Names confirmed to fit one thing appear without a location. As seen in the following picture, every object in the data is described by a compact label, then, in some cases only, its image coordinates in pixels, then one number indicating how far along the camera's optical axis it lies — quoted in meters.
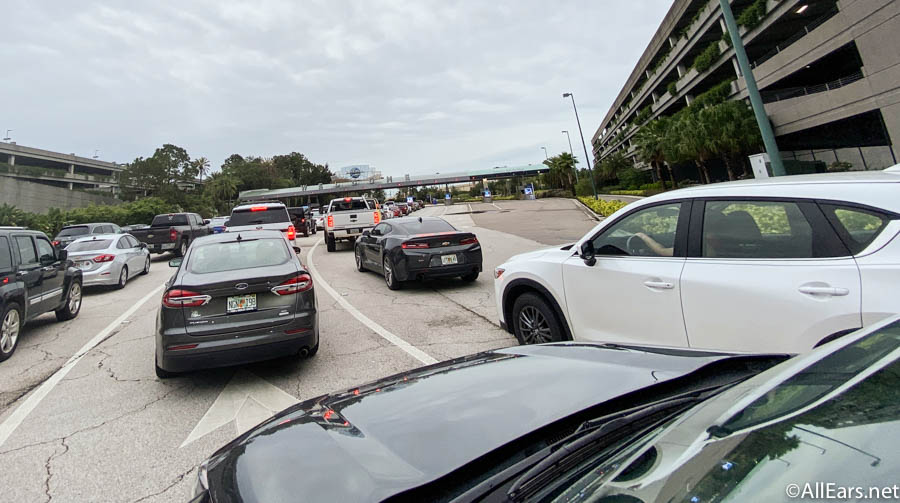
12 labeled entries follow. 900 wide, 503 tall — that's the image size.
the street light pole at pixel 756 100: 9.22
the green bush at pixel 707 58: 31.91
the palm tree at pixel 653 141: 41.34
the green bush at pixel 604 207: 23.47
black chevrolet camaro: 8.26
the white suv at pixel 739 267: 2.26
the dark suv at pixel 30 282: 5.62
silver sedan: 10.11
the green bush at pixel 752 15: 25.45
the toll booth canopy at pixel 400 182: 78.88
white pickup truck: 16.52
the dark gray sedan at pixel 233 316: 3.95
